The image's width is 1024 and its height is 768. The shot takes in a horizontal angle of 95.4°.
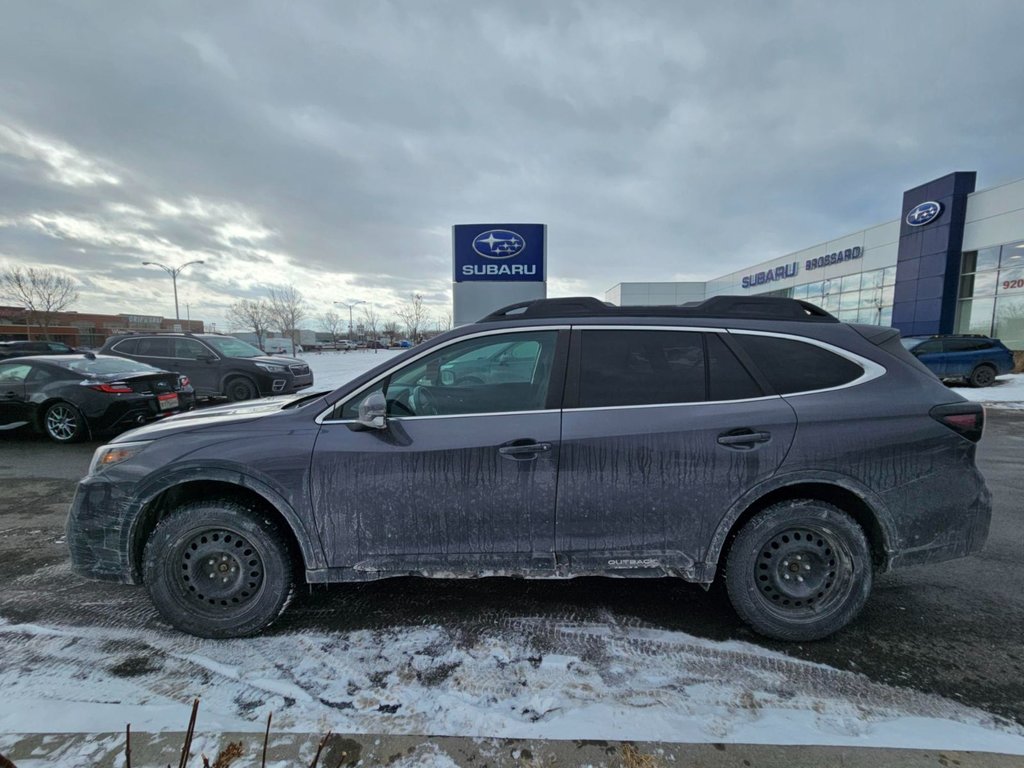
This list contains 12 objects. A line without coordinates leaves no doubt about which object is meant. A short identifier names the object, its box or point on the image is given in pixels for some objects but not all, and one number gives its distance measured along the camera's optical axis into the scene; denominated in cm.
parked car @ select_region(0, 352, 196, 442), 694
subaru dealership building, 1798
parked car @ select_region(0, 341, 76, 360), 1689
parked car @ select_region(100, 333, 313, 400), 1049
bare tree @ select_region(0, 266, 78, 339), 4412
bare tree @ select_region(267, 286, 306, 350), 7269
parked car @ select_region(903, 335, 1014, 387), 1305
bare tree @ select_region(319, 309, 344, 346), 9613
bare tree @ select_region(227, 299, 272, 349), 7481
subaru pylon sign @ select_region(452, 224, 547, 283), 1059
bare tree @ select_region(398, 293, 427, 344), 7599
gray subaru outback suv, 247
